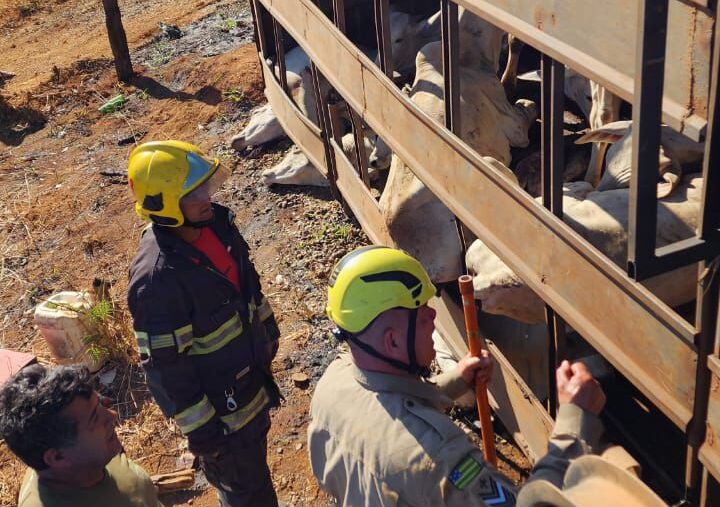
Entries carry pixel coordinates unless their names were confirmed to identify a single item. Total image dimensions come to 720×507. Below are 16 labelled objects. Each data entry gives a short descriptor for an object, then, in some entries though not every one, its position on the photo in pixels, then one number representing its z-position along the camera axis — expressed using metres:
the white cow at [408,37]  7.71
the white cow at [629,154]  4.41
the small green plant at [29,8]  16.80
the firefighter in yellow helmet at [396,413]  2.50
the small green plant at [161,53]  12.19
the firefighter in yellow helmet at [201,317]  3.65
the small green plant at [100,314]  6.22
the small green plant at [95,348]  6.23
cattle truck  2.30
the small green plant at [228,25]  12.58
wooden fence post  11.38
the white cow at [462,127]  5.24
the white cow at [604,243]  4.12
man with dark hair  2.88
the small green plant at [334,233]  7.03
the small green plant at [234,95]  10.21
